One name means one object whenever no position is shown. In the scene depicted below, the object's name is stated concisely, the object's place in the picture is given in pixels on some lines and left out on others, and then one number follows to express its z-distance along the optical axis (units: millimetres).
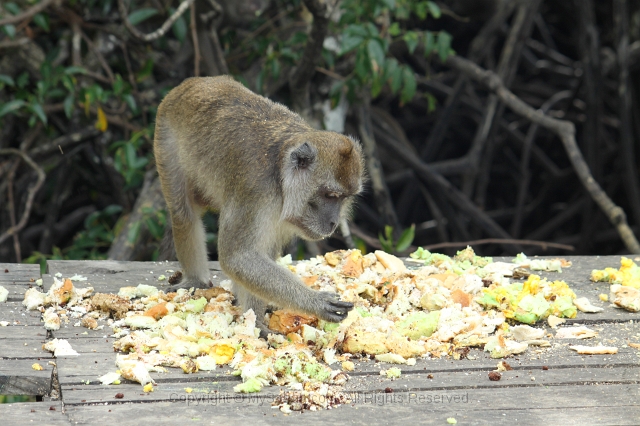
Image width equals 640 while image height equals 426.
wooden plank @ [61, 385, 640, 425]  5684
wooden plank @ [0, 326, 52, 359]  6734
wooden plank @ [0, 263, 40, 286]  9086
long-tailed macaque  7625
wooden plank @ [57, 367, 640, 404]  6008
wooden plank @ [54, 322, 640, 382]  6789
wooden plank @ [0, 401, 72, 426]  5375
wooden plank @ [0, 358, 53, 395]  6168
